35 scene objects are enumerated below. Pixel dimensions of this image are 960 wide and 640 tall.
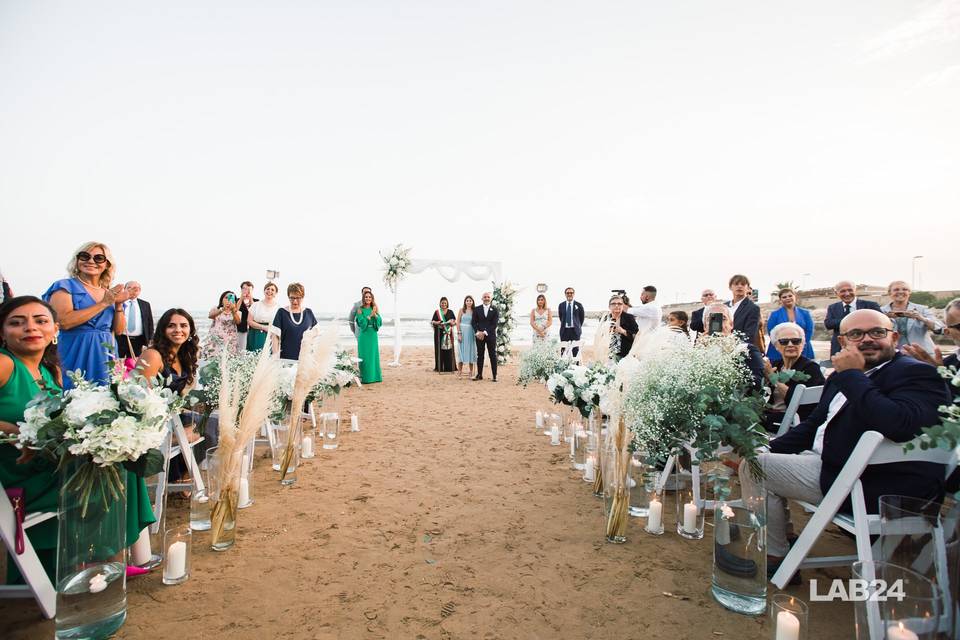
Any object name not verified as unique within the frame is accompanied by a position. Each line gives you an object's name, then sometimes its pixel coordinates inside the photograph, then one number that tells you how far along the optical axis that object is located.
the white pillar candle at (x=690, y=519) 3.41
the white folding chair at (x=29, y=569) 2.17
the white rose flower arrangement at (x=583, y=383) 3.83
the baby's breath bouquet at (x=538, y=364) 6.20
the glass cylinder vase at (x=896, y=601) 1.77
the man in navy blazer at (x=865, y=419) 2.34
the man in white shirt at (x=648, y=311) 7.91
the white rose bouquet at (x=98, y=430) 2.10
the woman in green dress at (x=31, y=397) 2.36
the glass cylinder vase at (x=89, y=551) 2.17
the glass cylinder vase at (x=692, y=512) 3.41
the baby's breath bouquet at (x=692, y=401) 2.80
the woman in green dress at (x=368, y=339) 10.48
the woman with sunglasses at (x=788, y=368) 3.96
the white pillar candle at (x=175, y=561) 2.72
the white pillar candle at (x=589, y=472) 4.55
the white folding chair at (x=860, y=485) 2.29
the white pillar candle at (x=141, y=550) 2.86
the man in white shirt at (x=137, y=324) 5.96
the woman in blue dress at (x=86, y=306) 3.74
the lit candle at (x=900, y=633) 1.75
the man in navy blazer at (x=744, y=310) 5.95
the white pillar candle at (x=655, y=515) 3.45
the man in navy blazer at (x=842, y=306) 6.55
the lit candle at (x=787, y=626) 2.02
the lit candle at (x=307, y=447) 5.25
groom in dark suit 11.48
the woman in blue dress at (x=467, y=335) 12.28
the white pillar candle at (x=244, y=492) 3.84
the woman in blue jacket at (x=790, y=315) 6.82
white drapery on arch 14.72
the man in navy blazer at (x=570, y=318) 10.68
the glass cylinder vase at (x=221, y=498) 3.16
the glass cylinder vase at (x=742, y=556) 2.50
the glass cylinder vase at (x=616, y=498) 3.26
